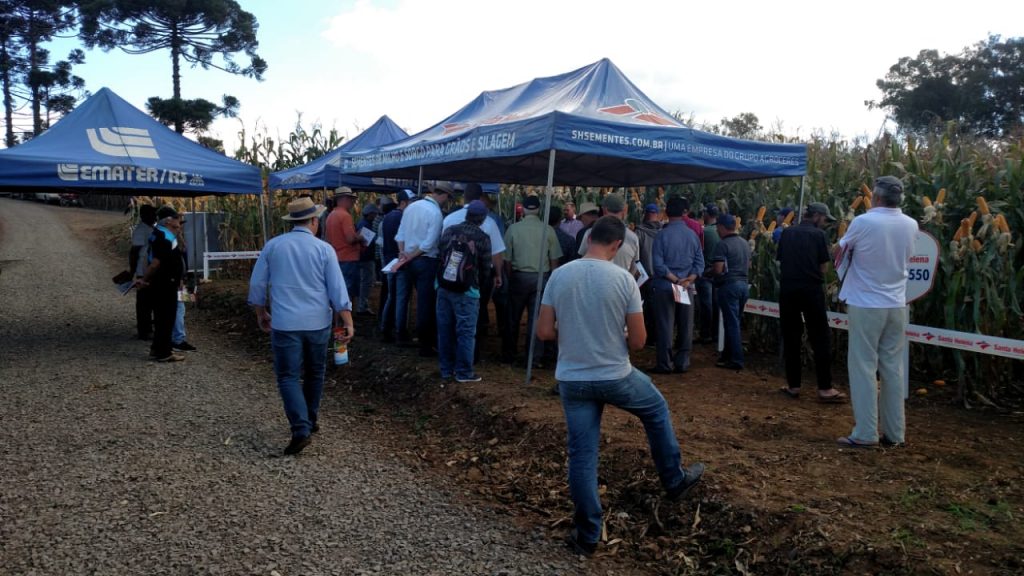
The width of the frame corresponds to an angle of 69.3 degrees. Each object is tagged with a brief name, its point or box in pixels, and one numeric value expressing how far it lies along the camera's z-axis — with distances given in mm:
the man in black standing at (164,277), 8750
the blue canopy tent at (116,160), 9312
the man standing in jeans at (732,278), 8281
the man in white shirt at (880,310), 5422
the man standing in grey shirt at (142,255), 9539
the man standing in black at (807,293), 6844
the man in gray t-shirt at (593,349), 4055
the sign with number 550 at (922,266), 6273
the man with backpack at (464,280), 7230
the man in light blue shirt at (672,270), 7859
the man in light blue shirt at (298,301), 5703
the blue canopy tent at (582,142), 6926
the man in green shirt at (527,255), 7832
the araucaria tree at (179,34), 37312
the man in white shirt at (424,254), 8453
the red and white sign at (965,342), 6145
